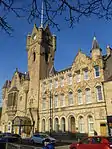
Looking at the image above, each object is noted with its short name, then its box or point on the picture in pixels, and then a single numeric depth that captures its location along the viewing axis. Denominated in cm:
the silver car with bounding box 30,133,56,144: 2808
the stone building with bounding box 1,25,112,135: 3331
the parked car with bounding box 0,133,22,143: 2731
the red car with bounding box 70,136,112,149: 1388
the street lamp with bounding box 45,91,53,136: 3904
